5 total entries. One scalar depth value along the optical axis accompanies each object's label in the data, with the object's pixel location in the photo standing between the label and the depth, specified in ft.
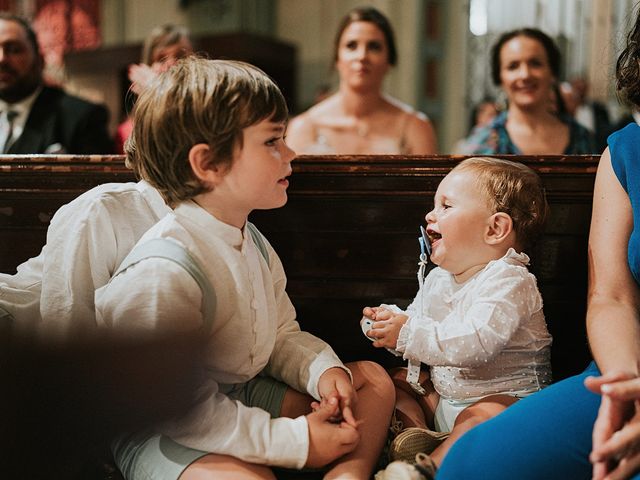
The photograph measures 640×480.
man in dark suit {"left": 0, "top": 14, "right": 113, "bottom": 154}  10.36
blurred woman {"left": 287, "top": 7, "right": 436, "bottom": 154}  11.13
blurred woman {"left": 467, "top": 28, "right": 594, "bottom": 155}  10.57
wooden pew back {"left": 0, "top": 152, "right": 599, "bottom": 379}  5.71
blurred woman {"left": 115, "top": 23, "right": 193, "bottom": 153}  11.63
